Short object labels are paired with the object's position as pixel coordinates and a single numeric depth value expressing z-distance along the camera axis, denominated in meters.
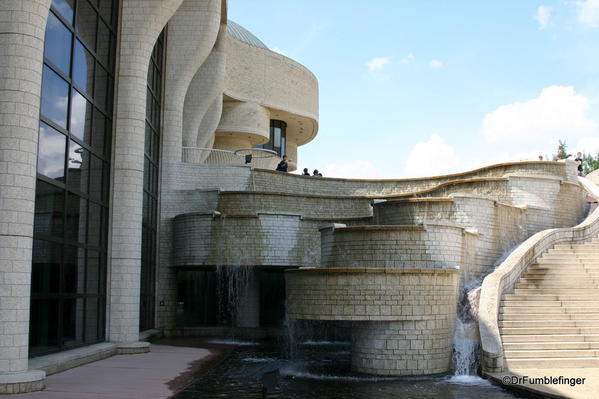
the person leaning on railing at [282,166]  31.00
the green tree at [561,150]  63.46
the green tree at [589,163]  63.55
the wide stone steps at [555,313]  14.98
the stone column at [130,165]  17.67
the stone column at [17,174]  11.06
